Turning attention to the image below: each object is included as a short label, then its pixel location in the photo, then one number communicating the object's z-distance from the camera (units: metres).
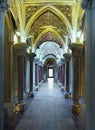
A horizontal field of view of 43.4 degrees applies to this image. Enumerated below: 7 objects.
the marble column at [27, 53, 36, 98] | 8.93
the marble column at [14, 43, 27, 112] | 6.08
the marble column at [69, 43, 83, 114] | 5.89
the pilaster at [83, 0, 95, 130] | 3.04
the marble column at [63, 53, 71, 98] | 8.68
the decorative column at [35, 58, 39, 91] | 12.74
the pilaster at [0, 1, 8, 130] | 3.18
